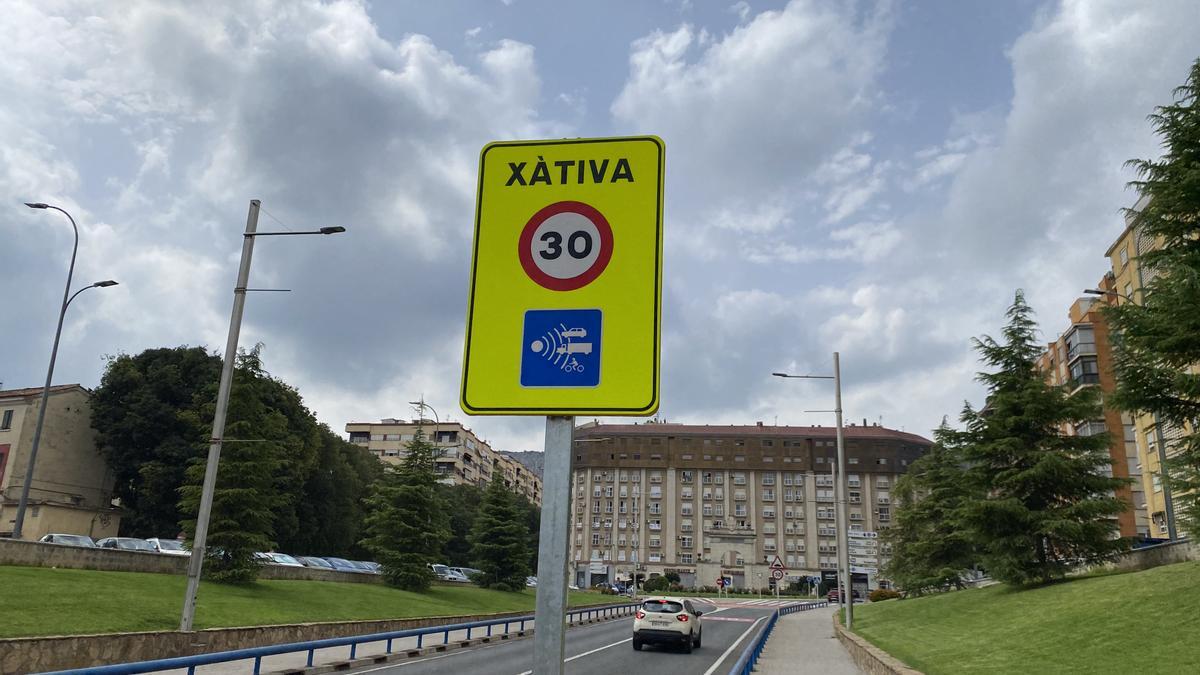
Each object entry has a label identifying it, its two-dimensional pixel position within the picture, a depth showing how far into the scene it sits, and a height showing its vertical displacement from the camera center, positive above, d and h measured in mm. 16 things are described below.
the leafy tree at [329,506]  60250 +1679
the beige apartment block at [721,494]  119562 +7252
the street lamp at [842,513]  30175 +1389
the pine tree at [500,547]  53750 -742
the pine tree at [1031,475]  29500 +2969
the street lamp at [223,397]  17547 +2834
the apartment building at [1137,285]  48438 +15705
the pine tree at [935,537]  46750 +882
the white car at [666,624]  25188 -2448
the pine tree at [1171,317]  18391 +5502
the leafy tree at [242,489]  31422 +1341
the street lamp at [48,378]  27625 +4840
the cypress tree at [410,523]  44875 +495
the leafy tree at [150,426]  49281 +5781
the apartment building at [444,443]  121438 +13179
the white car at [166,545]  38812 -1040
